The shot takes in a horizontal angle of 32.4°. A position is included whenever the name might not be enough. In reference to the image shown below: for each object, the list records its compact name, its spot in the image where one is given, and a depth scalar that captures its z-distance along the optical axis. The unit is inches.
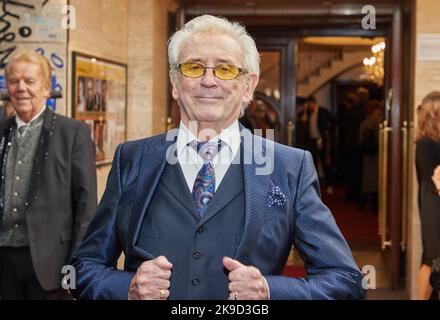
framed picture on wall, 202.2
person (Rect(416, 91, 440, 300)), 209.2
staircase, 576.7
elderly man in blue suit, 71.7
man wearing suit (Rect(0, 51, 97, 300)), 139.7
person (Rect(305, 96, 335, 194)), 503.5
